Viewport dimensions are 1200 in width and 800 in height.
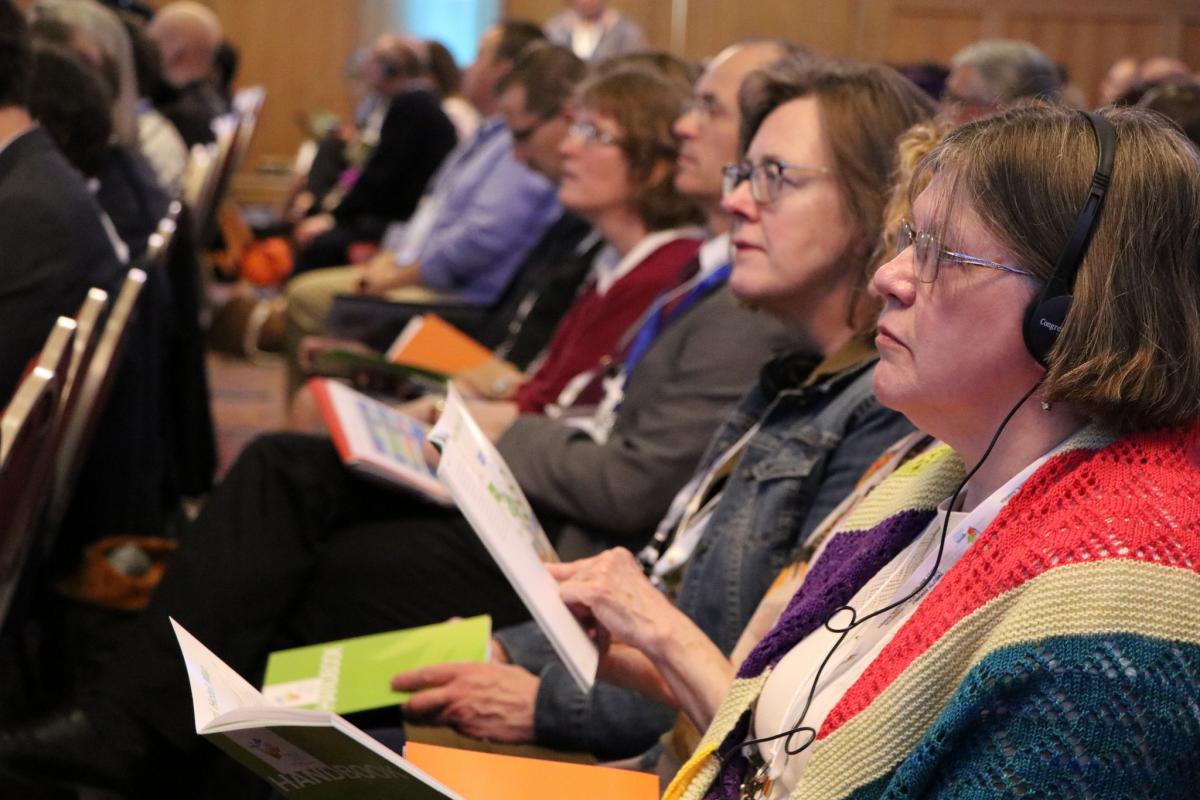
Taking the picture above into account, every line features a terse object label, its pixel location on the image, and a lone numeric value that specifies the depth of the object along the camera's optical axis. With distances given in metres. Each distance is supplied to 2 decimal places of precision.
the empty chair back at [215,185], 4.73
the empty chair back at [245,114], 6.12
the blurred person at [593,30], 9.34
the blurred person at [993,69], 4.26
